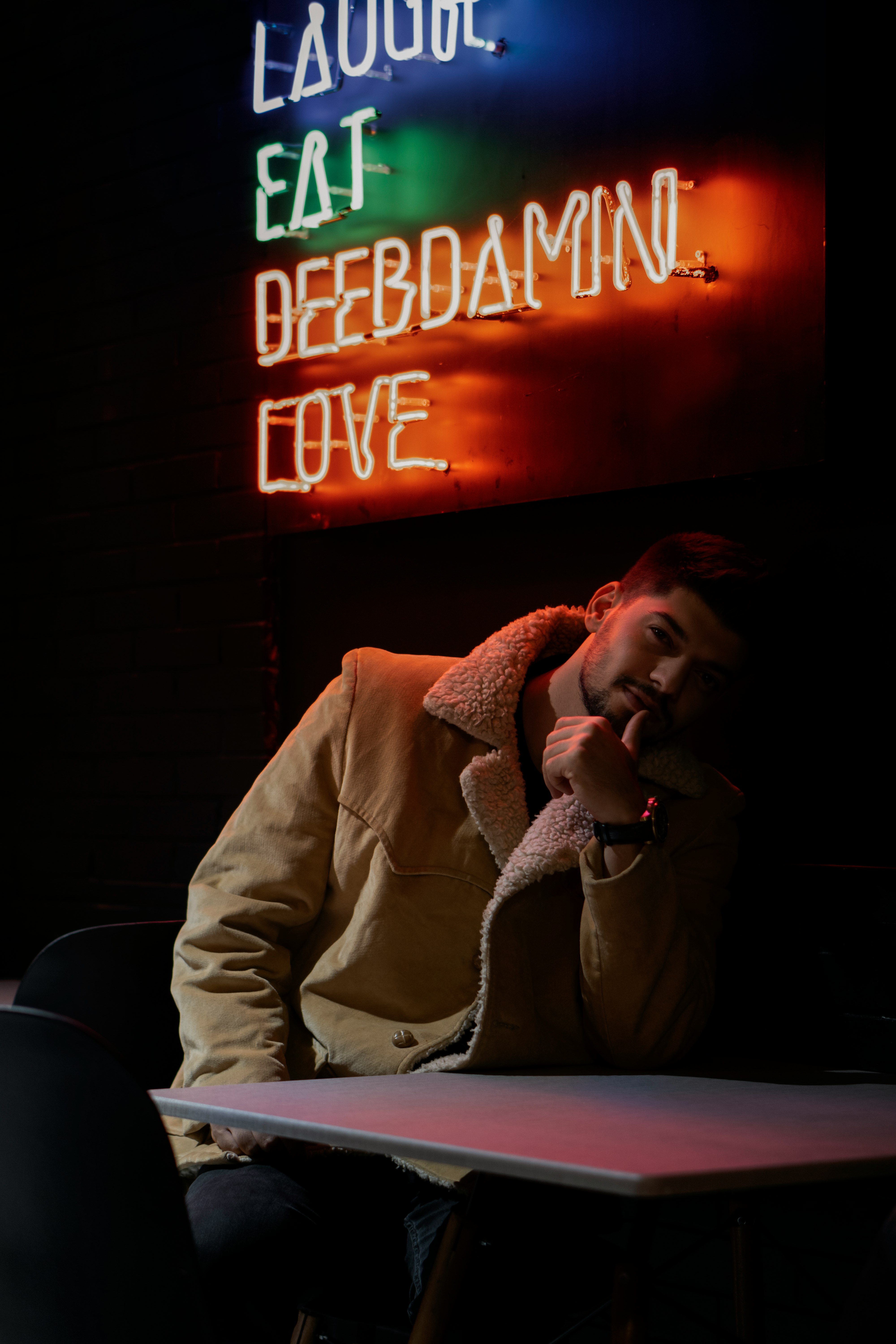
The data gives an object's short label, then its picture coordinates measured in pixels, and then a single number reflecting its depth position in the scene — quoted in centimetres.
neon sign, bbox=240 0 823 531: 235
